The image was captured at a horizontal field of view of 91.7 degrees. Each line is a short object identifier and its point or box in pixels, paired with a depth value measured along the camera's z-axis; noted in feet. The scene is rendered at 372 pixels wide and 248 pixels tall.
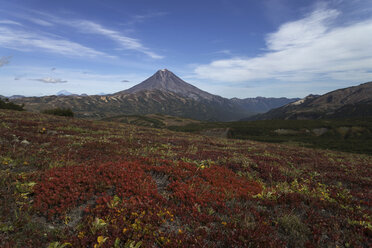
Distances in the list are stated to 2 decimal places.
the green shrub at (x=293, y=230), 15.62
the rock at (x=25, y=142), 40.59
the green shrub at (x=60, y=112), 138.13
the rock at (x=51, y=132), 56.07
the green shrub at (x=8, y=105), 143.95
